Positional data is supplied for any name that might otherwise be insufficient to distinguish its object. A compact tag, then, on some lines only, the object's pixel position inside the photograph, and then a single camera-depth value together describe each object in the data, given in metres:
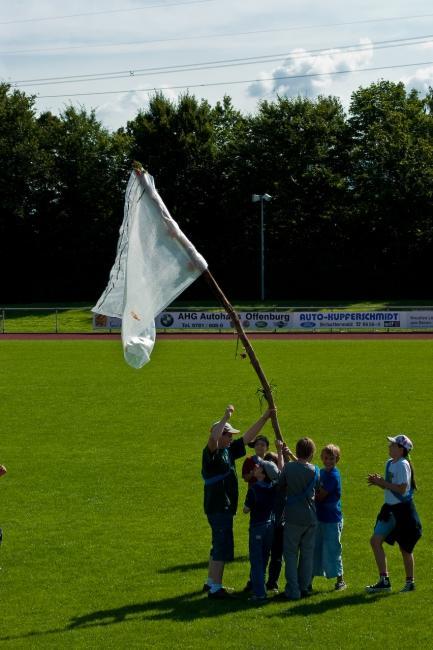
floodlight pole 100.44
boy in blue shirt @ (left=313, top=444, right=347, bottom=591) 17.87
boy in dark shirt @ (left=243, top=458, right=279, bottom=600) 17.51
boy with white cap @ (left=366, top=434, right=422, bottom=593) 17.43
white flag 15.92
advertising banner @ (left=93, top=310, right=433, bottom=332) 81.97
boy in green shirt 17.53
